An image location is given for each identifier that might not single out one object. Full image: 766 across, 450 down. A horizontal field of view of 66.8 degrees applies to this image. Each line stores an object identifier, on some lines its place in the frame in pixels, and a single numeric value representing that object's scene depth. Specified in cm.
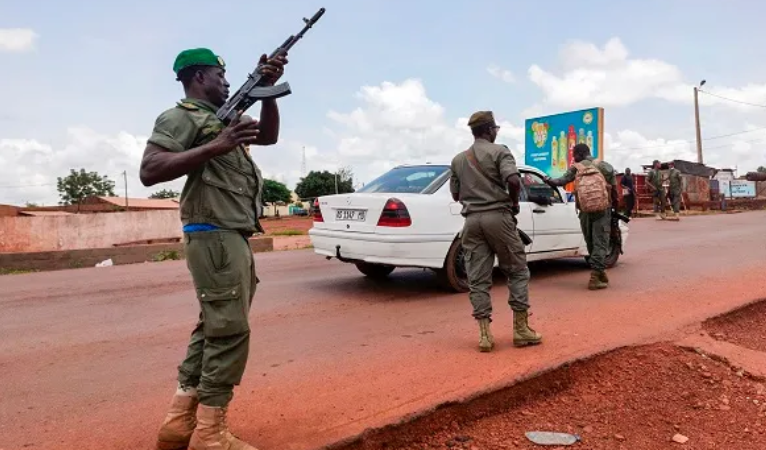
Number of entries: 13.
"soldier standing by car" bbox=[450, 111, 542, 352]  422
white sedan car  605
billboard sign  1944
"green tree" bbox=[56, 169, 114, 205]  6191
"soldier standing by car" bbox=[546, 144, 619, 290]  627
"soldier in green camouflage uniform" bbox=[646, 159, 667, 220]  1983
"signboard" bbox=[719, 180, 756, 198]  3356
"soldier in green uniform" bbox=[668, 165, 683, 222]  1883
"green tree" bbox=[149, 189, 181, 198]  6791
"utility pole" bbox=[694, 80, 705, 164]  3503
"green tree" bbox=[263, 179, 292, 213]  7144
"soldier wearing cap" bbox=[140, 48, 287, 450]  226
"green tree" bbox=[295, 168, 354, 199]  6762
